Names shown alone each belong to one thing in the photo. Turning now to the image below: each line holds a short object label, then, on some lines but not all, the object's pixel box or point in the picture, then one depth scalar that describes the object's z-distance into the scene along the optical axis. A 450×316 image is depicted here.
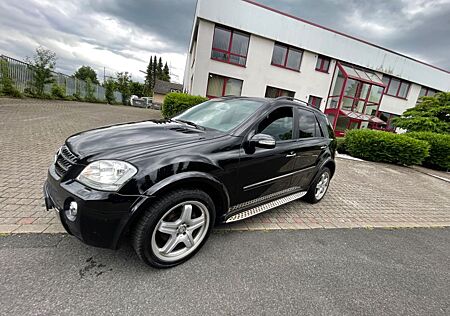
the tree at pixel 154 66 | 89.31
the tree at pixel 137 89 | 55.21
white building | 13.73
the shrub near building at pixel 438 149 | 10.18
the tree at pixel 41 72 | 15.77
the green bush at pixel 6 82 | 12.75
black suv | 1.85
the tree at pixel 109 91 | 28.61
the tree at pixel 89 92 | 23.79
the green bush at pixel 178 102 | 10.93
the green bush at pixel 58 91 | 17.85
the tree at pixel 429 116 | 12.95
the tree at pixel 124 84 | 35.59
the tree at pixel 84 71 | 78.69
